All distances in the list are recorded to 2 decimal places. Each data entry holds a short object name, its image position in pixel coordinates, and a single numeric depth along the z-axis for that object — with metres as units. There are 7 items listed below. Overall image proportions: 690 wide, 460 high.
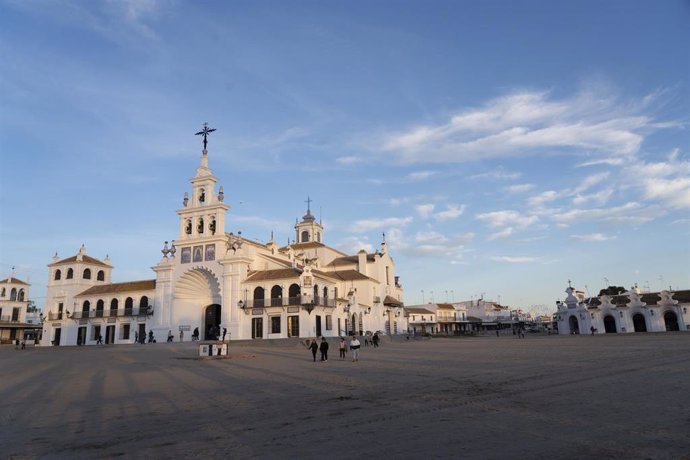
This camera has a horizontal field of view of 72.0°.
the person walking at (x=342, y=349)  25.40
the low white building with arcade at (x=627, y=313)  56.72
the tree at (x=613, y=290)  92.75
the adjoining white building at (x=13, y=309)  65.94
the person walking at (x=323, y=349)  23.80
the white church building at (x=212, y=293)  44.88
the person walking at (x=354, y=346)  23.11
